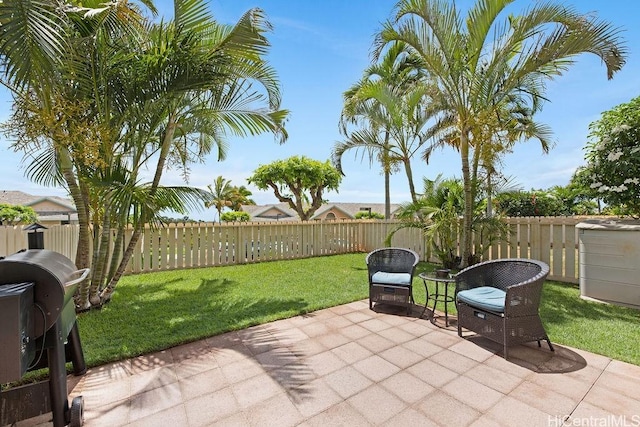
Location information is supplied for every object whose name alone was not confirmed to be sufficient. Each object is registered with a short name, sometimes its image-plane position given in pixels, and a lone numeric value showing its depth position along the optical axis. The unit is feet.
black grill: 4.65
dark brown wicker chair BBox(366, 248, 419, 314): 12.72
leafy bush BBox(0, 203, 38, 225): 34.22
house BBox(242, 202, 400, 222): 98.43
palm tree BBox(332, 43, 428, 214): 23.81
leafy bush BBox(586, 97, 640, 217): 13.93
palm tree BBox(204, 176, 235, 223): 102.40
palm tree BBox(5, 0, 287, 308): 10.76
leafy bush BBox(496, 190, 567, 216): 33.78
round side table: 11.55
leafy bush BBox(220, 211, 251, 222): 77.32
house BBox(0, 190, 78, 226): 64.13
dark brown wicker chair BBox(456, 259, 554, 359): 8.87
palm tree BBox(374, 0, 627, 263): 14.46
